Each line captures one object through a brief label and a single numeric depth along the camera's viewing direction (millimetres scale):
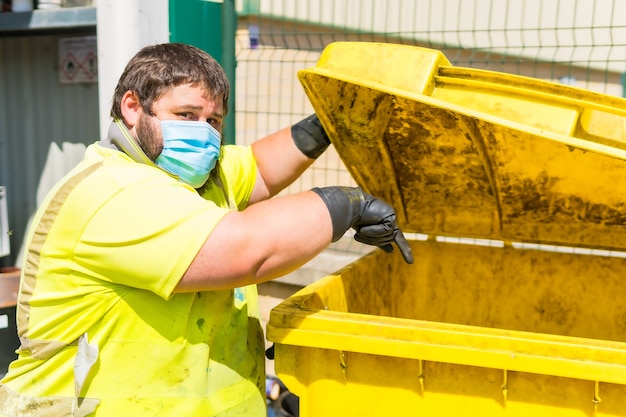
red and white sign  4215
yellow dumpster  1672
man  1655
